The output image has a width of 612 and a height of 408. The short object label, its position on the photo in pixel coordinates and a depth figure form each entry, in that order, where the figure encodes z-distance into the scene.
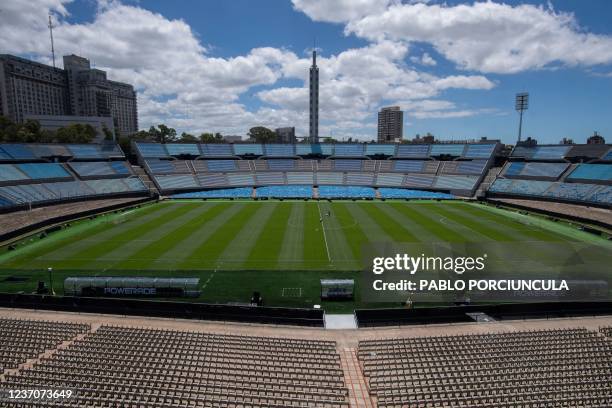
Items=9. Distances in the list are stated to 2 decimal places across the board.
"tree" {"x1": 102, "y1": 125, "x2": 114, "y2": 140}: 137.62
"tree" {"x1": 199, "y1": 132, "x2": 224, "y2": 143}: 152.82
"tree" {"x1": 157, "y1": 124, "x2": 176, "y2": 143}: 144.38
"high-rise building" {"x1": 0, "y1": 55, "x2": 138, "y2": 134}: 170.00
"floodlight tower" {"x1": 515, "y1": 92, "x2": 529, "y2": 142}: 97.62
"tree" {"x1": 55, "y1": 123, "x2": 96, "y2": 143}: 105.25
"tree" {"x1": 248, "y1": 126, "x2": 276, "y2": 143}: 173.56
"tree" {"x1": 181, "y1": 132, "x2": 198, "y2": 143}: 165.18
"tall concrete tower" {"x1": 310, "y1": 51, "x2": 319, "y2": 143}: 178.25
